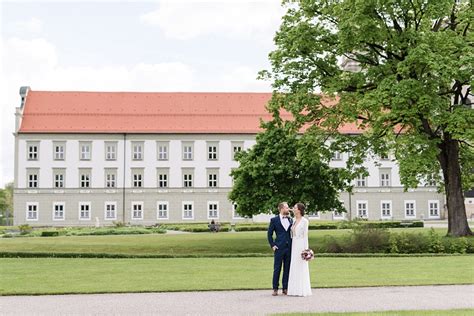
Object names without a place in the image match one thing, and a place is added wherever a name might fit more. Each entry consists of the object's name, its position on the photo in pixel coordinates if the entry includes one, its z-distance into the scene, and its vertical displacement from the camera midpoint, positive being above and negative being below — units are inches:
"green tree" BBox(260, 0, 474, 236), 911.0 +214.8
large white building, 2400.3 +183.4
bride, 485.1 -40.3
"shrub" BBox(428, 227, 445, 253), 897.5 -53.6
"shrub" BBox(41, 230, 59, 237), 1648.6 -50.1
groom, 507.2 -23.8
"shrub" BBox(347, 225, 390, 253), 908.0 -49.5
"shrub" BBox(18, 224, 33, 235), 1753.2 -42.9
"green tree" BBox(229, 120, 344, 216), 1186.0 +55.2
